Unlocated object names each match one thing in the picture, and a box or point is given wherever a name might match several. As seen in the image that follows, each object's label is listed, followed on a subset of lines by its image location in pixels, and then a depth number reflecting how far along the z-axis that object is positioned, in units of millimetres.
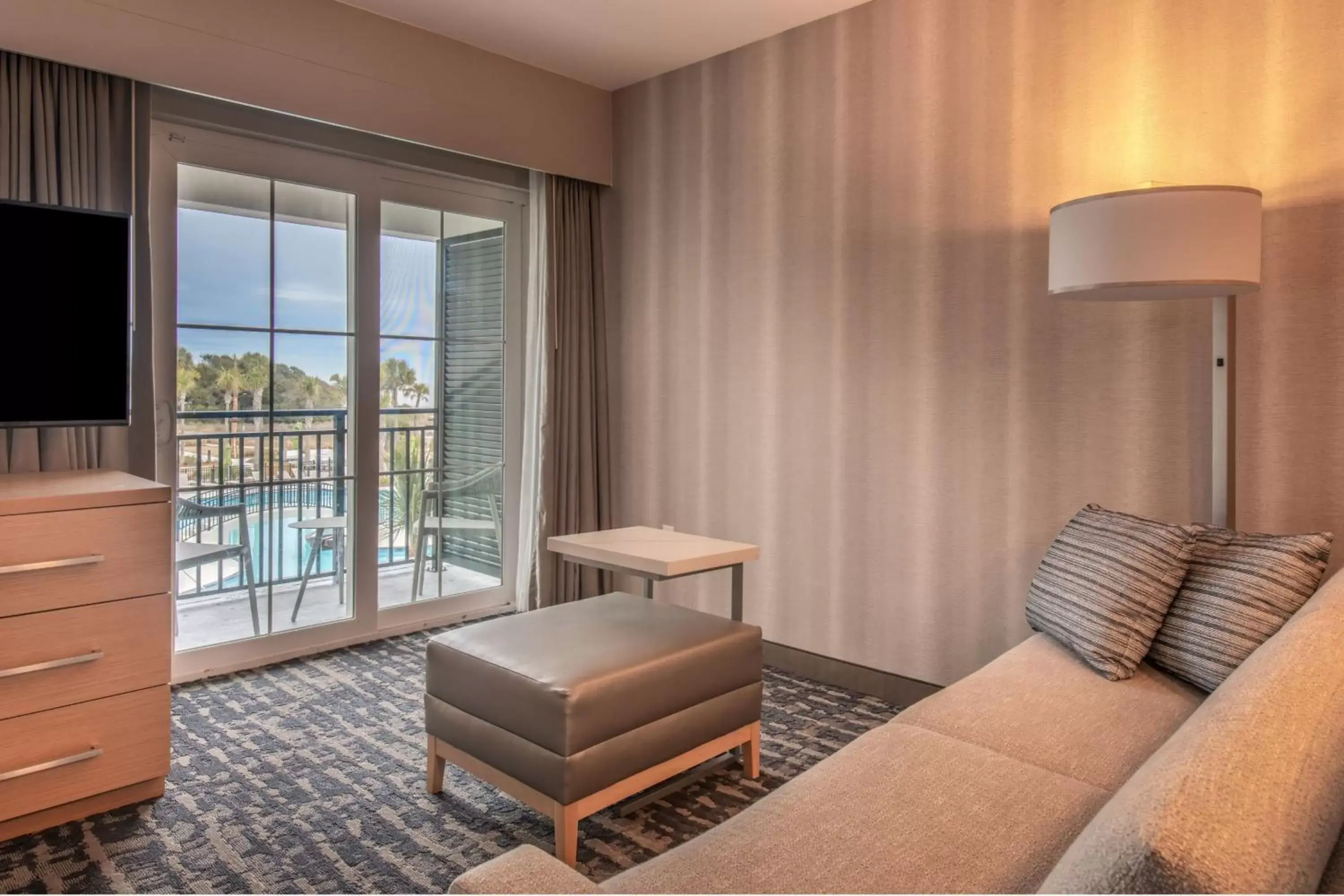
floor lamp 2232
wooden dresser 2275
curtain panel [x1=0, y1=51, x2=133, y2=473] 2863
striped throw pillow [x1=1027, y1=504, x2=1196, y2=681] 2262
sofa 753
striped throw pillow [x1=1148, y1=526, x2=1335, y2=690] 2094
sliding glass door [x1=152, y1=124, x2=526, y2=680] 3516
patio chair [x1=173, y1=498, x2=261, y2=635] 3506
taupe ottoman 2131
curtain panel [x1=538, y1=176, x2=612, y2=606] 4453
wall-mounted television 2674
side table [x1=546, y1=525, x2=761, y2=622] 2676
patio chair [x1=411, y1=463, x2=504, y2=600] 4336
